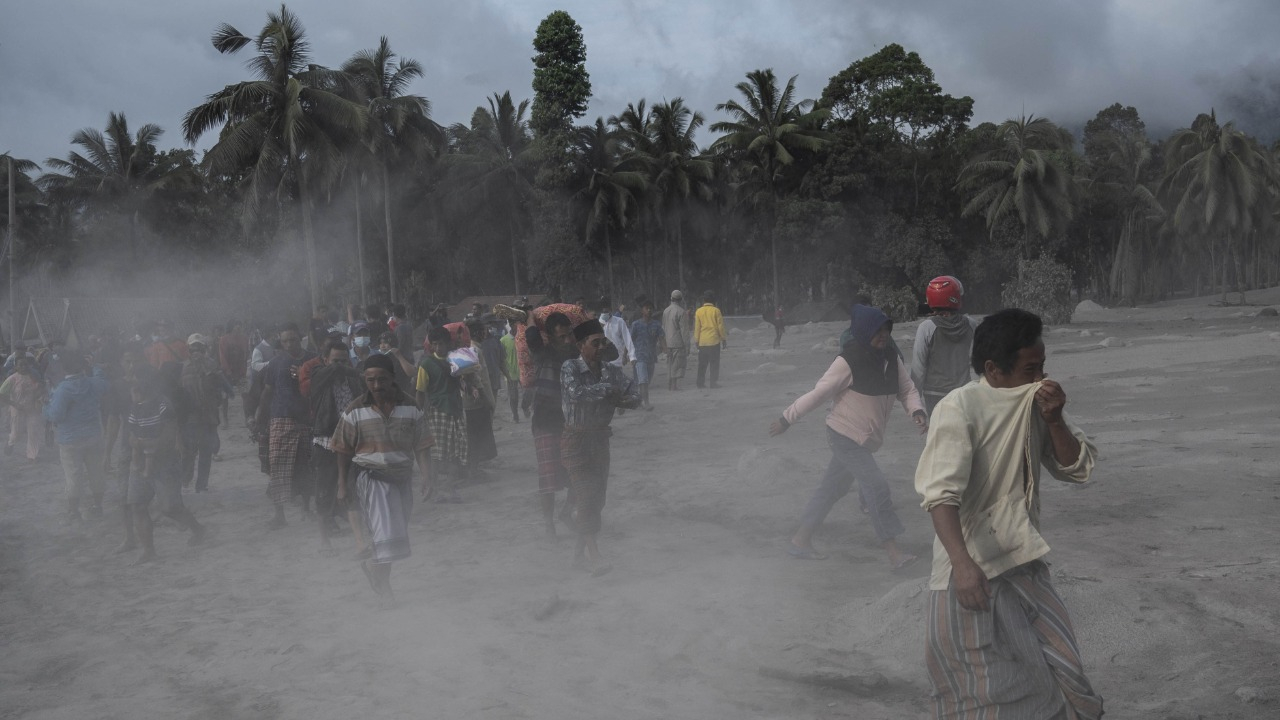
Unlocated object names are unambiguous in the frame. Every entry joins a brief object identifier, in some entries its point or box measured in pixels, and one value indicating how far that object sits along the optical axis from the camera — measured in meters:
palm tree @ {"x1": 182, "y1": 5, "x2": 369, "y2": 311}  30.89
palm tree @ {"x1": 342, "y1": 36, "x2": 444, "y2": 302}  38.88
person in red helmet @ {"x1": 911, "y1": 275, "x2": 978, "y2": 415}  6.66
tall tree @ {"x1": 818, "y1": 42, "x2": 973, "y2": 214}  46.38
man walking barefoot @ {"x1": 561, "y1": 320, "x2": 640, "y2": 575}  6.75
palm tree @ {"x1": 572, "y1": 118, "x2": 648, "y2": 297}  44.50
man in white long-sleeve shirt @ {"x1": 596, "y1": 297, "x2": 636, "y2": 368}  14.66
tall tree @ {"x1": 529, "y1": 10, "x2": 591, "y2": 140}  44.41
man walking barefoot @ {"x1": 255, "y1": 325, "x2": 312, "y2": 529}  8.88
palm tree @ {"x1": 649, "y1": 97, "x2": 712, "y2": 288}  46.97
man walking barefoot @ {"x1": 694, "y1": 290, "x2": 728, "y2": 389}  16.95
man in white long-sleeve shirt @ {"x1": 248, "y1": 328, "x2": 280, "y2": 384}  12.34
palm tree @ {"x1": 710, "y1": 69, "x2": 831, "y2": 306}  43.50
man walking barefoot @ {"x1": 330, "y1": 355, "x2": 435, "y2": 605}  6.05
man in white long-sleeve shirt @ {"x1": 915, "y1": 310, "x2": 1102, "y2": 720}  2.91
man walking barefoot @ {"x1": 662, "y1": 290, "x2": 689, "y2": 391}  17.17
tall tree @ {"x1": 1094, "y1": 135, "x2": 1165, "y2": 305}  58.09
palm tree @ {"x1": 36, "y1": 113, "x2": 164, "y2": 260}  45.91
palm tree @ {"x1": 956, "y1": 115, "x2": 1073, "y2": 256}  43.28
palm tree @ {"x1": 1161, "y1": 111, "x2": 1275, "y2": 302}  50.00
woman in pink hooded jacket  6.15
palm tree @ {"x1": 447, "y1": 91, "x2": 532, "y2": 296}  46.88
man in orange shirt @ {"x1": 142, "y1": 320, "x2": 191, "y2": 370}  10.77
